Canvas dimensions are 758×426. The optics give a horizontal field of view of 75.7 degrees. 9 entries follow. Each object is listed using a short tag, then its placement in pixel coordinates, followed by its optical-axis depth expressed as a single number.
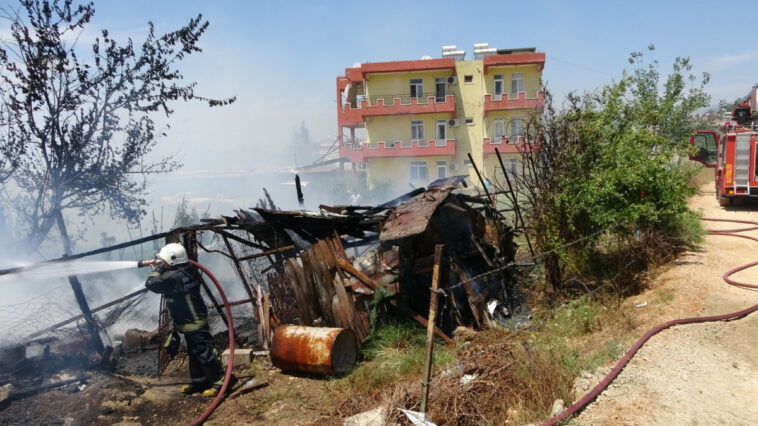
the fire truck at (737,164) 13.93
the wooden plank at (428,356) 4.49
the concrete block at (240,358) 7.30
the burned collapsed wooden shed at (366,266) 7.41
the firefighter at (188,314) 6.44
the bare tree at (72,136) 7.14
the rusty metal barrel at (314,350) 6.50
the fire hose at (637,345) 4.43
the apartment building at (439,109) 33.38
